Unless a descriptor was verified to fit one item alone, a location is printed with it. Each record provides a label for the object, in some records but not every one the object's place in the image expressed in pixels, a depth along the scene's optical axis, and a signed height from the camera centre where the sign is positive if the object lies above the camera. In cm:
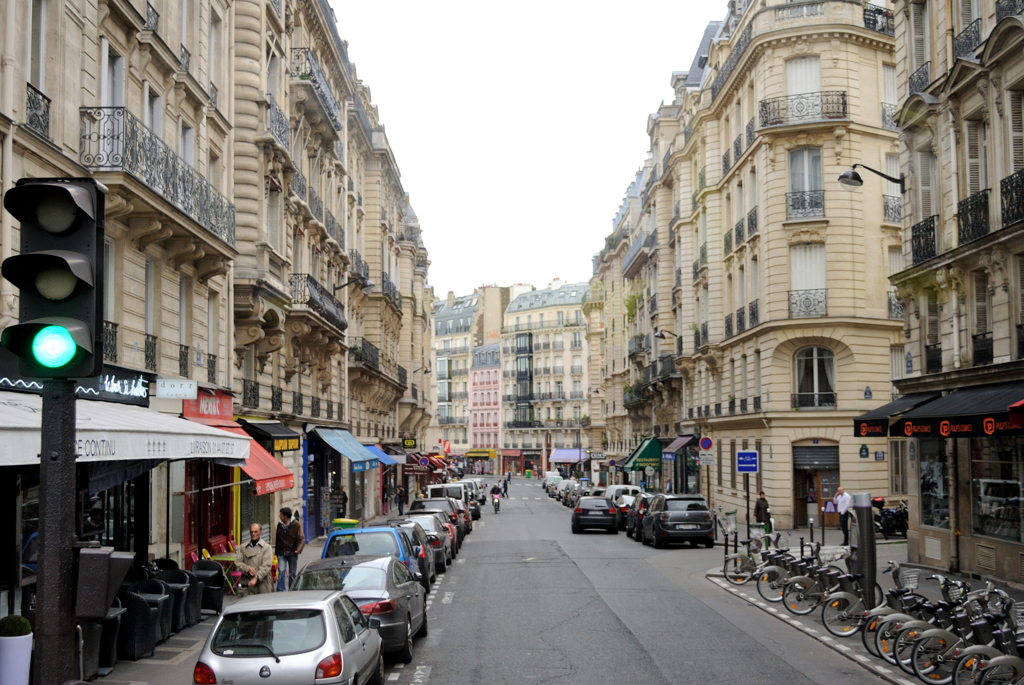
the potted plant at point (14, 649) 690 -143
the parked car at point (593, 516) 3812 -322
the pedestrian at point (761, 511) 3232 -266
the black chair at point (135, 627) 1291 -238
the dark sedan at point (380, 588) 1258 -195
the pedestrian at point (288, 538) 1816 -185
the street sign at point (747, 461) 2691 -93
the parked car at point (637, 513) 3462 -292
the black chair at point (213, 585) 1659 -241
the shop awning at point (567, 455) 10806 -283
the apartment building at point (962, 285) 1853 +270
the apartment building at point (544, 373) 12669 +672
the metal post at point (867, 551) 1538 -187
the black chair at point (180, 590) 1505 -225
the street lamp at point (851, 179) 2256 +528
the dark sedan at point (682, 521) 3062 -279
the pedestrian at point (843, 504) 2958 -227
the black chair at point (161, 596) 1394 -217
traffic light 455 +68
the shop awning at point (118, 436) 909 -2
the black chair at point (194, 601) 1552 -250
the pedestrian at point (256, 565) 1591 -203
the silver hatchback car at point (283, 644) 895 -187
